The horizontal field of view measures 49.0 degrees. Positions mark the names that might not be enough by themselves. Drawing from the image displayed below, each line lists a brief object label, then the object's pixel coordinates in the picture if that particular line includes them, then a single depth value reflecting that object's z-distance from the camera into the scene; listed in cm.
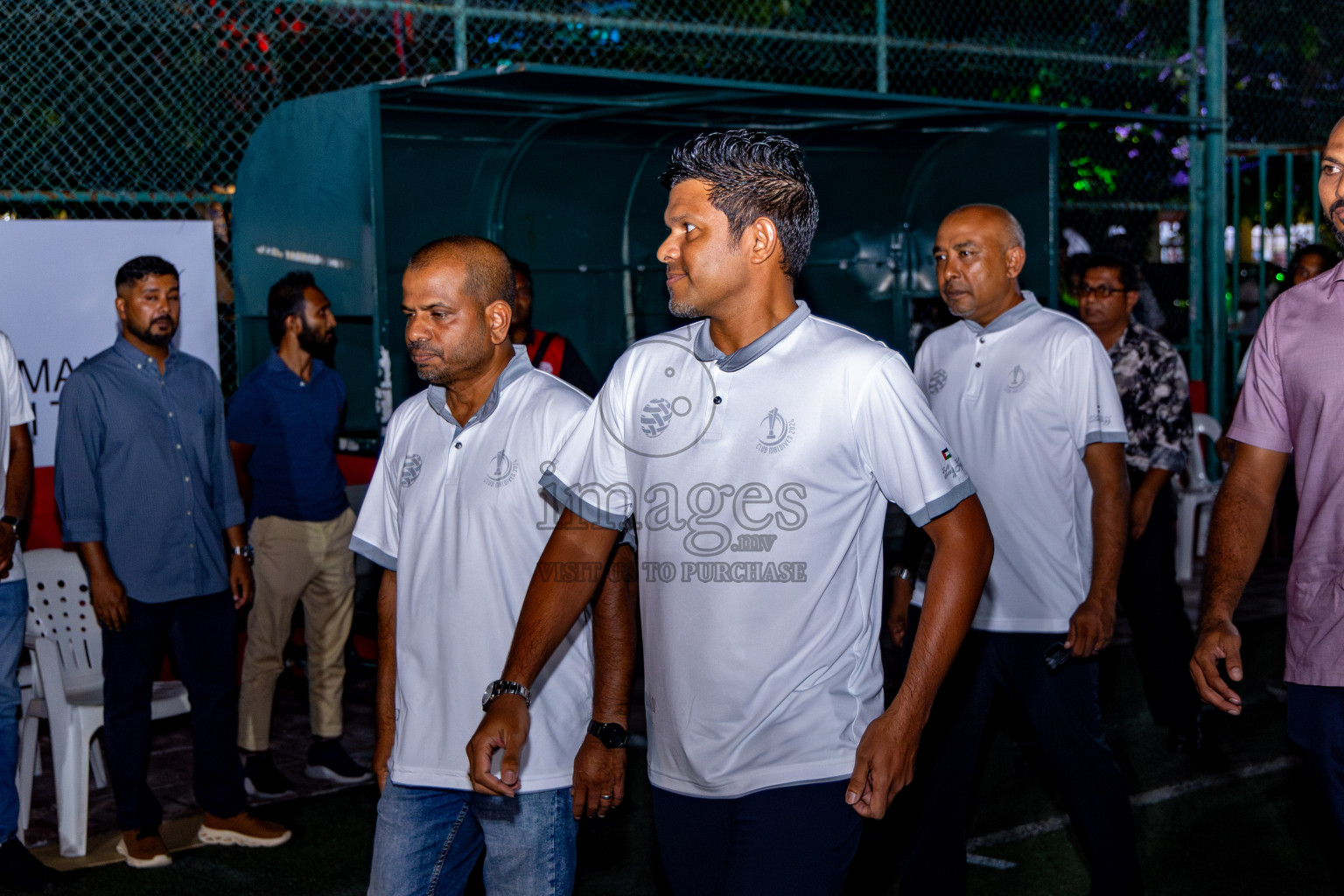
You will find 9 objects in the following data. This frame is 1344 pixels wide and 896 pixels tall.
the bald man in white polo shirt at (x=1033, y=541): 412
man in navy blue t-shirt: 612
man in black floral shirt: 628
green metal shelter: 695
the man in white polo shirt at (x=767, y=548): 271
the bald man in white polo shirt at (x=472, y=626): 314
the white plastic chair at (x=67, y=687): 536
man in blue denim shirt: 521
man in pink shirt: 304
